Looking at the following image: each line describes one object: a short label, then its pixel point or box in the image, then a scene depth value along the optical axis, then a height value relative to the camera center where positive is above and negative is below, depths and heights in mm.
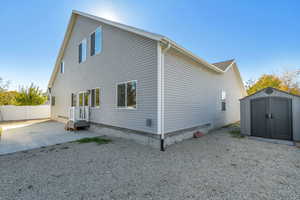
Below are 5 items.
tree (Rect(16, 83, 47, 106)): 15609 +772
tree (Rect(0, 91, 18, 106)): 18188 +608
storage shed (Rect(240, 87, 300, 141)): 5695 -544
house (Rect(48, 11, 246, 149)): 4922 +944
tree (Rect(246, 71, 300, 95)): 16594 +2927
